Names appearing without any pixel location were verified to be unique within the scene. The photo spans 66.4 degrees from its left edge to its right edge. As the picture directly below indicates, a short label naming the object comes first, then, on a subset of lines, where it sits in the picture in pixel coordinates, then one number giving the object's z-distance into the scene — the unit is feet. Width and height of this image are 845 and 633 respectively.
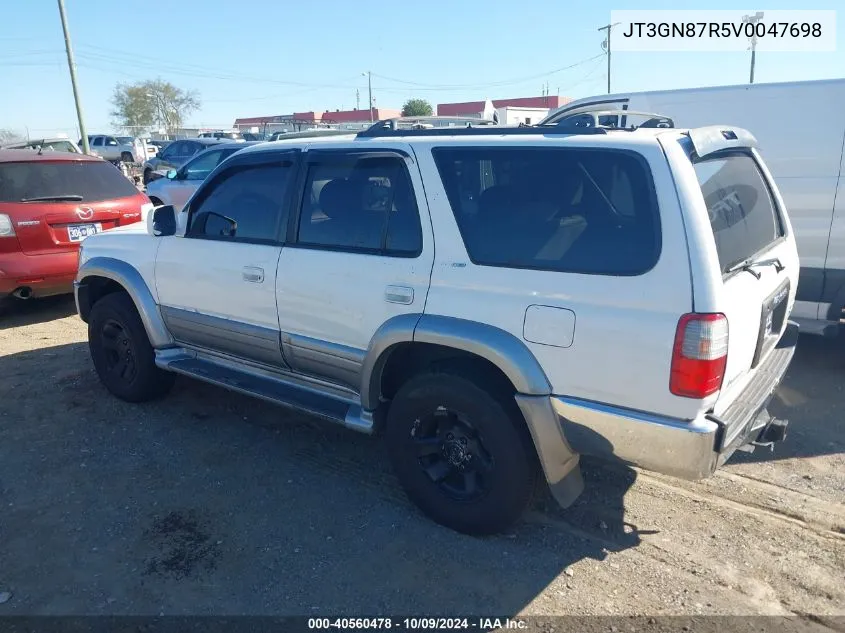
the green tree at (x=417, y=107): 172.92
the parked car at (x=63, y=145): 49.21
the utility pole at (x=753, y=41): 49.71
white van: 16.31
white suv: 8.18
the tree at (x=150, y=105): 222.48
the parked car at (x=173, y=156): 57.98
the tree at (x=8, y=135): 147.54
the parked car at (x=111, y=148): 107.22
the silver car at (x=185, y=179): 35.78
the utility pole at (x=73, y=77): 67.41
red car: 20.66
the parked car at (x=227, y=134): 95.92
